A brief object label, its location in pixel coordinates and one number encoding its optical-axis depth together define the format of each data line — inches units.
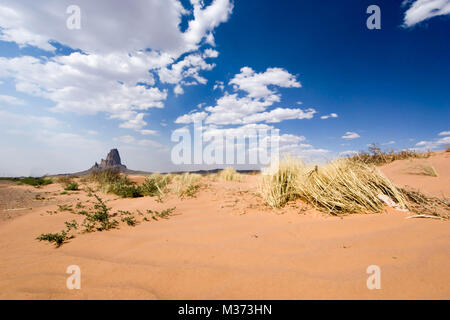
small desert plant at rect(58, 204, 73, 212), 166.8
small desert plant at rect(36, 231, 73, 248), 100.1
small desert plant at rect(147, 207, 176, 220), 136.0
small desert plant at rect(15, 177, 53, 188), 368.5
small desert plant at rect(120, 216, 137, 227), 123.2
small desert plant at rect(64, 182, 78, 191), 300.0
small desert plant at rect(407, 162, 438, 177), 229.9
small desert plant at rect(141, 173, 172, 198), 221.8
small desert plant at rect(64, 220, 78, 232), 114.8
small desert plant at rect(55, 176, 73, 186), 426.8
